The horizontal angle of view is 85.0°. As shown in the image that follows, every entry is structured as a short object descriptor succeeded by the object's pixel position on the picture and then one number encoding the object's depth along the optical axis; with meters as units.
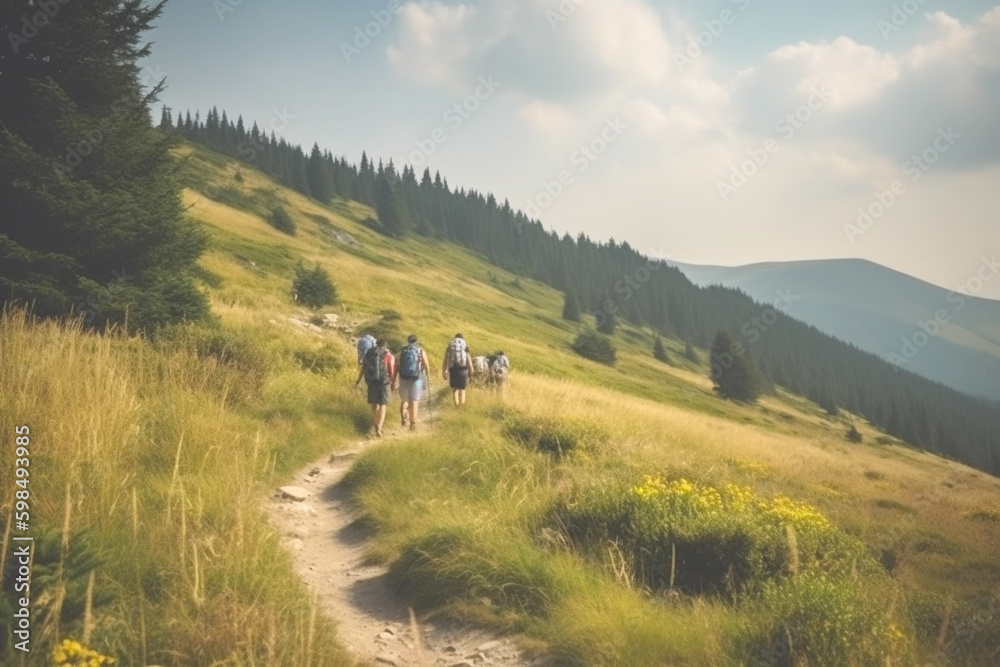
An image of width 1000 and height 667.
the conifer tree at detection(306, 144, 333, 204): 116.06
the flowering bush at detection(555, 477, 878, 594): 5.45
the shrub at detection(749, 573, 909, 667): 3.59
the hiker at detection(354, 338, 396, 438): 12.34
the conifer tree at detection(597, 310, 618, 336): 111.19
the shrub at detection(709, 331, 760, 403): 81.75
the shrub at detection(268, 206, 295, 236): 68.88
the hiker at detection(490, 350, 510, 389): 20.86
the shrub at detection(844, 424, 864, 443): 72.62
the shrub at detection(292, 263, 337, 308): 35.50
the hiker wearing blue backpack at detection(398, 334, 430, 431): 13.49
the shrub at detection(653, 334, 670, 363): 105.88
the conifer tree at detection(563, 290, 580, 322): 112.62
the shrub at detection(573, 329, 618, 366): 69.88
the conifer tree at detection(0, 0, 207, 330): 11.24
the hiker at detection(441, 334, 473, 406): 16.08
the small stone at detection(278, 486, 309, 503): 7.72
